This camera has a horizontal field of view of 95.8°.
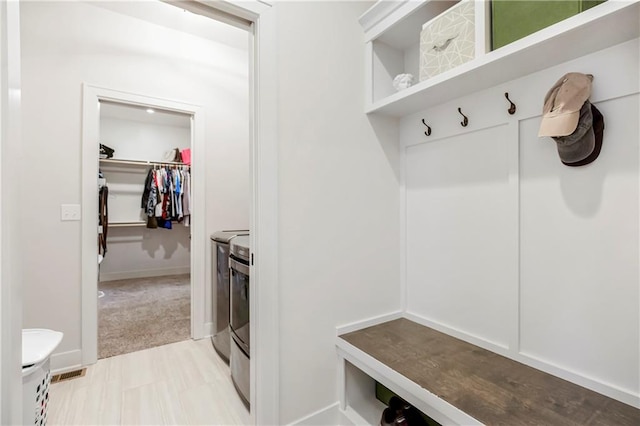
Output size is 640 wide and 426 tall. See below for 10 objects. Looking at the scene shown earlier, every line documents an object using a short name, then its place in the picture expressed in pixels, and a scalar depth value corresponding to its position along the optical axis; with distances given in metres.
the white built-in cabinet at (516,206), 1.01
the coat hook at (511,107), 1.28
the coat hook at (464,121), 1.46
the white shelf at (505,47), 0.90
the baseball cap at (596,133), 1.04
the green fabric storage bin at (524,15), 0.97
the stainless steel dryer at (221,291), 2.14
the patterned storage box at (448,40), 1.20
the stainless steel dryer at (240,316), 1.64
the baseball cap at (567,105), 0.99
